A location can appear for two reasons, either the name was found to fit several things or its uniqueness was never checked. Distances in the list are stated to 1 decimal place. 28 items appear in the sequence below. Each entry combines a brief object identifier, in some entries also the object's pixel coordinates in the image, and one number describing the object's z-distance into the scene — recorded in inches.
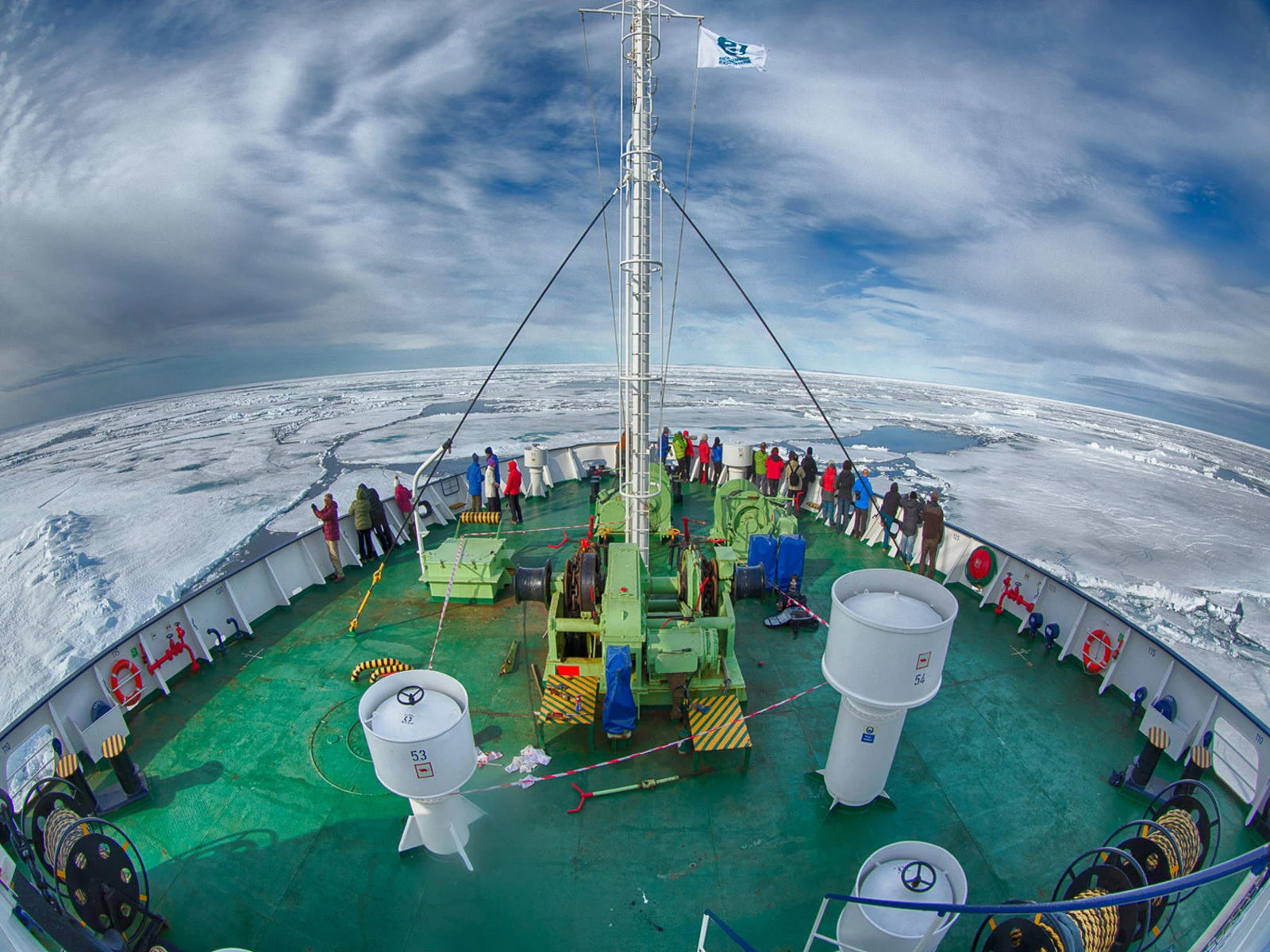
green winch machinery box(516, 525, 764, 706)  203.8
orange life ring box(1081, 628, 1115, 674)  234.4
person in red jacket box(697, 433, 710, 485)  478.5
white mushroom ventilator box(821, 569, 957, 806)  136.2
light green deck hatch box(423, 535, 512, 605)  292.5
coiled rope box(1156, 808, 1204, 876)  133.6
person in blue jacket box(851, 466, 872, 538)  368.2
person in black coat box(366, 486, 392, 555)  335.6
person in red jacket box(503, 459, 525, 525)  404.5
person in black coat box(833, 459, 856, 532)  376.2
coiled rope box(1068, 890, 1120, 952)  114.3
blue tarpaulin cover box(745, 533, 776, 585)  303.0
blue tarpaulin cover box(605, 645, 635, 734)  187.5
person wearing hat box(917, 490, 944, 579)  319.0
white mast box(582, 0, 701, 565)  256.7
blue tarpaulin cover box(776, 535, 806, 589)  300.0
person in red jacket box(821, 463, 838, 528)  394.3
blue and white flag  268.7
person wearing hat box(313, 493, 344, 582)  305.3
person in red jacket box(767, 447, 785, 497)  440.1
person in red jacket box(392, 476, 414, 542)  374.6
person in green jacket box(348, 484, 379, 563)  326.6
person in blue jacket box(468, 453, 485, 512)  401.4
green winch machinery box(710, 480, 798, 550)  331.0
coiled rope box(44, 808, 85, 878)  126.6
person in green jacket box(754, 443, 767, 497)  446.3
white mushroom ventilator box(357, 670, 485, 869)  136.6
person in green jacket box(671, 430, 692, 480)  485.4
